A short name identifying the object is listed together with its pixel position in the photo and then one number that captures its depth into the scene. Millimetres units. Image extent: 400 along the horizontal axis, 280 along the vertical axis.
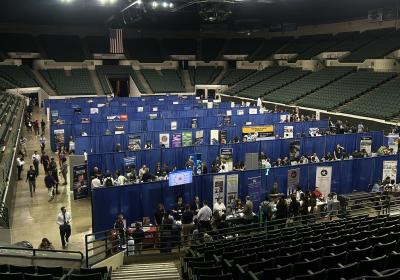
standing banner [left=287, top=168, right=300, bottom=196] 17016
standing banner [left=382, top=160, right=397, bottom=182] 17359
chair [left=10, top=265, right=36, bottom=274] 8250
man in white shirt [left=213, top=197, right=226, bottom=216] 14646
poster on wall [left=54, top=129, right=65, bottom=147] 26094
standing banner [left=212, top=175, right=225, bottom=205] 15758
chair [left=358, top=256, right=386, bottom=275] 6785
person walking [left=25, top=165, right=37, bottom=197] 17891
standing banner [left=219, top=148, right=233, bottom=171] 20500
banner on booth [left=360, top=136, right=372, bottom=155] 22219
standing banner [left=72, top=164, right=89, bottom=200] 17625
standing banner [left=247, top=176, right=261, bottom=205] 16156
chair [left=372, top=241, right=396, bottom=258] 7930
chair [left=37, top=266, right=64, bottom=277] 8305
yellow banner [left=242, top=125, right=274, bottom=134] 25342
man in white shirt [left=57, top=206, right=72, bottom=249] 13305
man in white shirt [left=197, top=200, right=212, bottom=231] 13398
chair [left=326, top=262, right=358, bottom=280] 6393
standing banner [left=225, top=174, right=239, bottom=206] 15867
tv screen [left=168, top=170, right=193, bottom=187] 14906
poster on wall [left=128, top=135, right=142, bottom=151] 23062
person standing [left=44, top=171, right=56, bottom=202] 17478
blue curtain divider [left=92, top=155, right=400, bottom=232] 14336
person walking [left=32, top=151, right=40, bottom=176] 20089
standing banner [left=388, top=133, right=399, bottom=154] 21312
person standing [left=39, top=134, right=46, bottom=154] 24566
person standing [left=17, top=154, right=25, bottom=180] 19906
